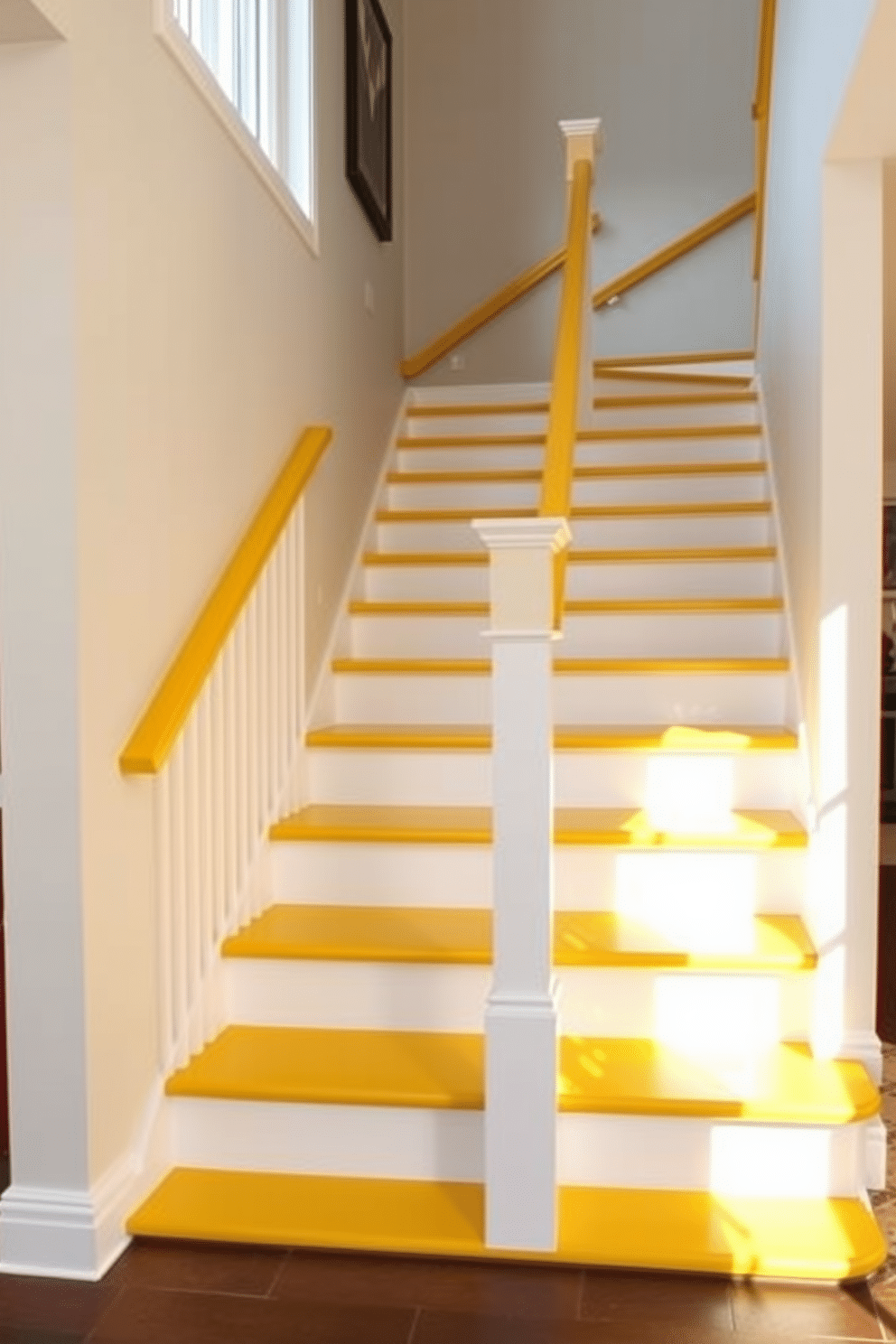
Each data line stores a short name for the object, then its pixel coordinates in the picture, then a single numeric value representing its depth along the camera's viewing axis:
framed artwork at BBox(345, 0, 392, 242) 4.27
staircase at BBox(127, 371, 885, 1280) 2.34
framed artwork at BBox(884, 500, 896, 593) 6.45
